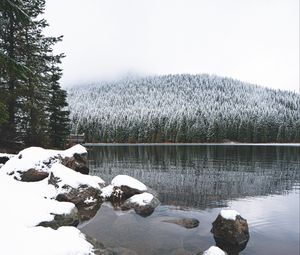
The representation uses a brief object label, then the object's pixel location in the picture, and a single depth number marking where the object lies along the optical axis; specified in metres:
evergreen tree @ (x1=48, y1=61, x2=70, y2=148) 39.72
